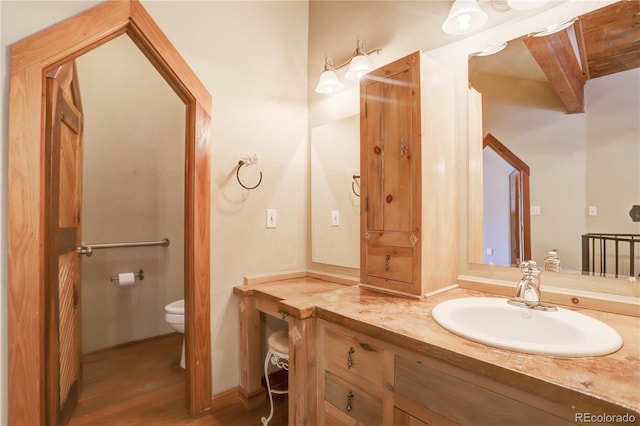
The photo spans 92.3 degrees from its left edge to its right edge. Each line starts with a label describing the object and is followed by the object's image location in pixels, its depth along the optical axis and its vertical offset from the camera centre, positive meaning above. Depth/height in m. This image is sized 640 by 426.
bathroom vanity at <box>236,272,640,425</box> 0.67 -0.43
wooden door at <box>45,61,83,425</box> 1.37 -0.11
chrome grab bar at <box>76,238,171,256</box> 2.12 -0.24
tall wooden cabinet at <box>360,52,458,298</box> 1.31 +0.17
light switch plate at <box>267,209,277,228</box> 2.10 -0.01
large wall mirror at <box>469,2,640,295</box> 1.07 +0.27
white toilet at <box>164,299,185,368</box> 2.34 -0.78
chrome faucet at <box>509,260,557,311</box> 1.07 -0.26
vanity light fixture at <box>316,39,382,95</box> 1.77 +0.87
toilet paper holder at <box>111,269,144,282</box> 2.84 -0.54
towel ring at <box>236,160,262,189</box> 1.94 +0.29
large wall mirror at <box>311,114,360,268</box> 1.92 +0.15
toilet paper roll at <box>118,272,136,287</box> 2.64 -0.53
